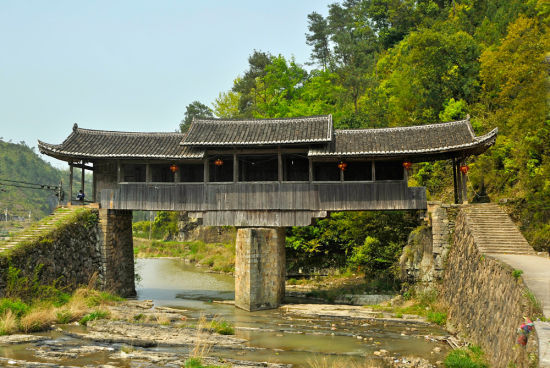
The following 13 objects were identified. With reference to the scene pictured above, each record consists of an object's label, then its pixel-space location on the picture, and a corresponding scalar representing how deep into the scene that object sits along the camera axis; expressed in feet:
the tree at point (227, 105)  142.00
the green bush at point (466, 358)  33.13
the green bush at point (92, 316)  51.37
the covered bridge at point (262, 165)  61.11
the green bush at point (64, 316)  50.64
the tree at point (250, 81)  144.77
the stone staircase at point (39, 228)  55.11
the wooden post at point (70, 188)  68.27
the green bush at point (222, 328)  48.61
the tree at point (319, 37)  178.91
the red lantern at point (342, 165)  61.52
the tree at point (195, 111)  187.93
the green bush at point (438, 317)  52.23
